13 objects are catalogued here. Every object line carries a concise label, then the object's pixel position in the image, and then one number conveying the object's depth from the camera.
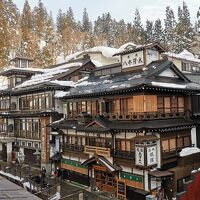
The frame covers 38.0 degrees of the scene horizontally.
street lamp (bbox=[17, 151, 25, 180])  40.88
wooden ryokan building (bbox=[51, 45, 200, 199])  25.69
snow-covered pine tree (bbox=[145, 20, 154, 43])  93.97
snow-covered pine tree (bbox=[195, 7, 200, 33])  95.44
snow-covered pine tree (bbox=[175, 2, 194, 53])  77.94
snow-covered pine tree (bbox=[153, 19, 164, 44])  91.47
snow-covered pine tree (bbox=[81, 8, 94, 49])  91.14
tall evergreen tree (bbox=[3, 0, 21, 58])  73.69
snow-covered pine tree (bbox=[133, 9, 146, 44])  87.33
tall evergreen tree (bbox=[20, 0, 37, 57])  76.25
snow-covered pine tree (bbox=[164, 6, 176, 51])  83.54
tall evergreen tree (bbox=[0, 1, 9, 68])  64.47
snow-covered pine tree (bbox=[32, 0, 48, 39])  82.88
